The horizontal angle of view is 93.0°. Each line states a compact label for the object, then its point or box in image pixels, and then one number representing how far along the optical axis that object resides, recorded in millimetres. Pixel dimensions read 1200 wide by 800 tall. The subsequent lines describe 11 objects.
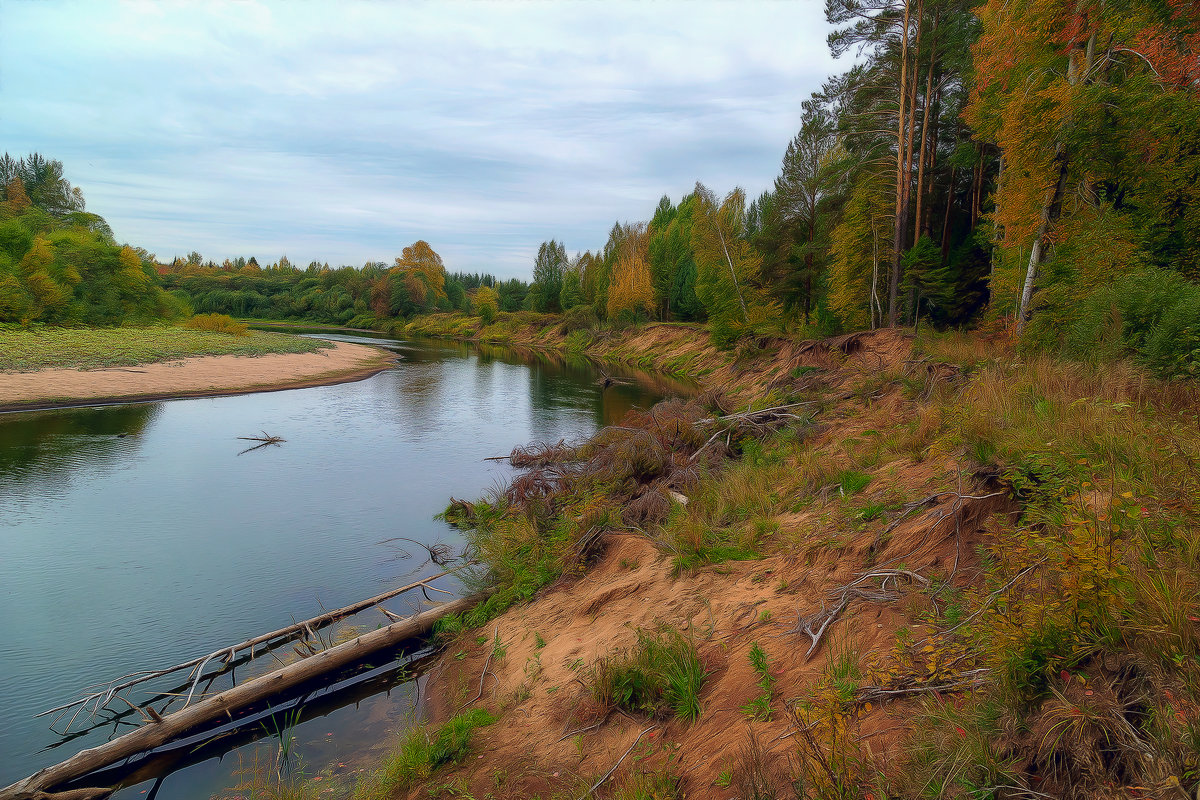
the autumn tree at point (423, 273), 105875
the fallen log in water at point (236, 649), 6891
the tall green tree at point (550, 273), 86375
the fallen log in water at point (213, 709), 5648
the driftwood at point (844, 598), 5150
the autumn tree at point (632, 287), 61344
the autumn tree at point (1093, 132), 12039
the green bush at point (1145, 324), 7582
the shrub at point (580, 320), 71375
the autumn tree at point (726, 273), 36719
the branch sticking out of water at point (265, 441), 19522
